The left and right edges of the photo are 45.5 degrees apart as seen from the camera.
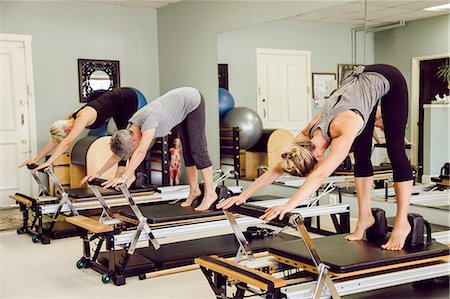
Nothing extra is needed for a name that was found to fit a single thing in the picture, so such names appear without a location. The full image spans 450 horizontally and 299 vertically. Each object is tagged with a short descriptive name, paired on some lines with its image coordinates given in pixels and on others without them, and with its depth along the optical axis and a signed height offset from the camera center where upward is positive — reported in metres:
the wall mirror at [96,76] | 7.38 +0.43
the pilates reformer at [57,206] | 4.96 -0.94
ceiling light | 4.33 +0.74
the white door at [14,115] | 6.88 -0.07
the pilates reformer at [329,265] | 2.53 -0.83
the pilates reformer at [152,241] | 3.71 -1.00
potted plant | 4.39 +0.21
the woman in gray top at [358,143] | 2.54 -0.22
